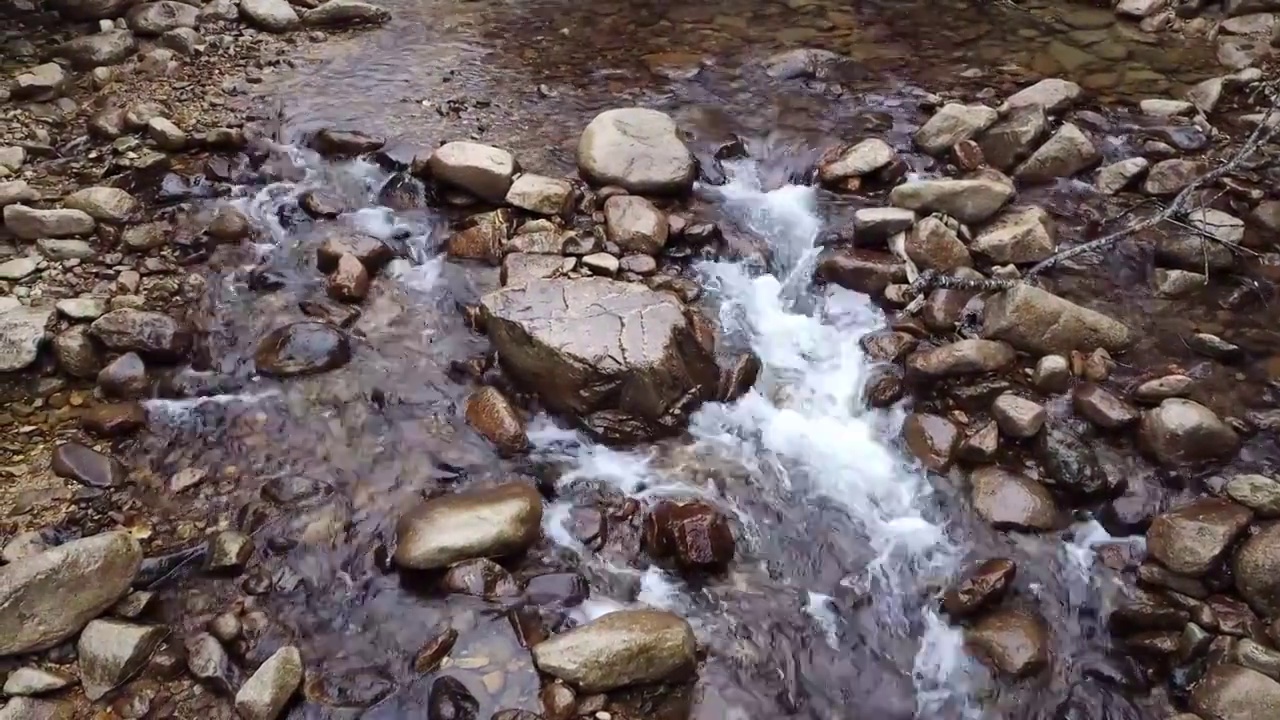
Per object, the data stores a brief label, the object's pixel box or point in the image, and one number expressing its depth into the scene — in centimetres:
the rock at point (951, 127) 694
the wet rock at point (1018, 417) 481
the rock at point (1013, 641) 398
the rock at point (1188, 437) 467
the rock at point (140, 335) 511
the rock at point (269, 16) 848
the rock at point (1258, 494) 439
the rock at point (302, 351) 520
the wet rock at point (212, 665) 369
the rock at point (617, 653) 372
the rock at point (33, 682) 357
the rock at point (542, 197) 623
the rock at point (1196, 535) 419
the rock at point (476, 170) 634
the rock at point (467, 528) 415
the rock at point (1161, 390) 498
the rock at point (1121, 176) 655
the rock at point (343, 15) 868
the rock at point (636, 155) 646
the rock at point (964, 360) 515
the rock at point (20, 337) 494
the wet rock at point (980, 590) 418
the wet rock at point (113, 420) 471
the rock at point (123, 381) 496
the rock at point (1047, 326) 526
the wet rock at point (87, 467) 446
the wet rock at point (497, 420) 486
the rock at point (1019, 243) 588
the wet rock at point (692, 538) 432
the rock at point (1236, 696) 364
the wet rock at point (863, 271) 585
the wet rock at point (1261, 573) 404
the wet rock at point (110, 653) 365
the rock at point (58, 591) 364
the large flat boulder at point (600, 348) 489
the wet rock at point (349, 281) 566
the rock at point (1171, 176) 646
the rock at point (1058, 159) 666
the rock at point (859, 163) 667
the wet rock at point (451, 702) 366
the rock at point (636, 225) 604
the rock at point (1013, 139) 674
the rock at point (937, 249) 582
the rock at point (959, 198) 612
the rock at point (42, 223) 580
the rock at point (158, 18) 820
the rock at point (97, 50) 773
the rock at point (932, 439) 485
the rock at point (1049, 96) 728
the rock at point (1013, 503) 452
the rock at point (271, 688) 357
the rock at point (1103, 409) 483
